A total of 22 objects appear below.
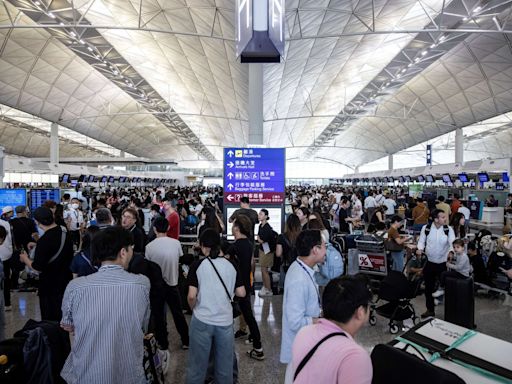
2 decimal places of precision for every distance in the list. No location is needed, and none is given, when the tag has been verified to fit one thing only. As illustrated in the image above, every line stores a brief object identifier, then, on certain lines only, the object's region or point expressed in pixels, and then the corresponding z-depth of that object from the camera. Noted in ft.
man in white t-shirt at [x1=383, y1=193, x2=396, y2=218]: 49.59
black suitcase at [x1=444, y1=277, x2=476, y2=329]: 16.47
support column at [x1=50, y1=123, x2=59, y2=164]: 86.63
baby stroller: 16.97
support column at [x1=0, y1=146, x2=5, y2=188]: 33.94
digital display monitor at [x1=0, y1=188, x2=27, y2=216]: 31.94
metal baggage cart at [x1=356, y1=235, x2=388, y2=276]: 22.26
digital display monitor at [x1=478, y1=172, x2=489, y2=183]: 58.62
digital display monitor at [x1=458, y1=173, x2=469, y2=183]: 63.09
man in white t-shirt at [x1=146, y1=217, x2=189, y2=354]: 15.07
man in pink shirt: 5.14
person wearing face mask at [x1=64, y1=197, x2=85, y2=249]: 33.17
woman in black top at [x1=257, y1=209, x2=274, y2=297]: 21.94
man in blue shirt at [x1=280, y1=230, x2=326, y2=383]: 8.64
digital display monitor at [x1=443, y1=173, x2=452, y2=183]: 68.28
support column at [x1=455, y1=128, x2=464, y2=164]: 97.43
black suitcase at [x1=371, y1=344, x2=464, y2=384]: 5.25
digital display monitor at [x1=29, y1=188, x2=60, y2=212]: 35.24
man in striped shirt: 7.18
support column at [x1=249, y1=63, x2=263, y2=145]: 33.12
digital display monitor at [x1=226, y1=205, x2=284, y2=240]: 26.76
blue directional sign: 26.81
